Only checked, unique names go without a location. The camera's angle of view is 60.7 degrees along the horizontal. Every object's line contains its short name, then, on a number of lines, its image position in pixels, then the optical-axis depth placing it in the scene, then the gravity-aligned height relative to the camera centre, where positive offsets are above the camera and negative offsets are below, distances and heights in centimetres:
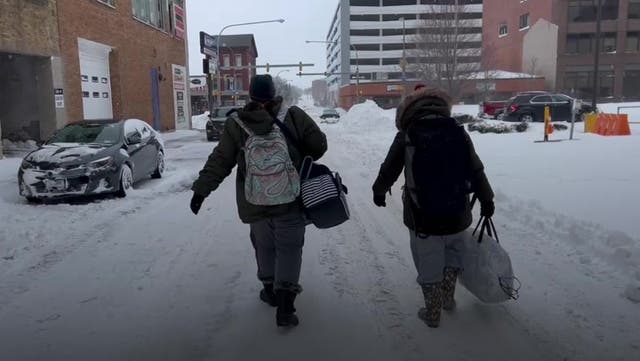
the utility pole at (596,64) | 2869 +161
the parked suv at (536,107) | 2556 -62
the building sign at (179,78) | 3216 +130
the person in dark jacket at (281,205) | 381 -59
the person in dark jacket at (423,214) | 379 -80
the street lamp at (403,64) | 3773 +218
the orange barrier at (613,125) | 1794 -107
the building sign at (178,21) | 3192 +464
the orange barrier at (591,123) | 1919 -108
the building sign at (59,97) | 1788 +13
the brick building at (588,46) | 5778 +496
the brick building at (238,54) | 8731 +716
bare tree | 3519 +301
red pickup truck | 3014 -75
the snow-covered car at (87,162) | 862 -101
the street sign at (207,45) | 3134 +318
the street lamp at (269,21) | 3584 +546
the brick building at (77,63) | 1670 +139
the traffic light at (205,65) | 3184 +195
